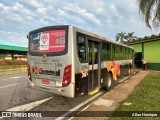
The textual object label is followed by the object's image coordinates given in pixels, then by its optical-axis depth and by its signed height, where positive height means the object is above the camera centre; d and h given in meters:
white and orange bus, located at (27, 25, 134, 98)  4.34 +0.07
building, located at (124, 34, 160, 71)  14.91 +1.64
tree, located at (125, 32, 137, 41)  46.70 +9.98
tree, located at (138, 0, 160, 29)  8.99 +3.90
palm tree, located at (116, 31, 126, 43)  48.47 +10.32
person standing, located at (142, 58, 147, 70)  15.78 -0.26
